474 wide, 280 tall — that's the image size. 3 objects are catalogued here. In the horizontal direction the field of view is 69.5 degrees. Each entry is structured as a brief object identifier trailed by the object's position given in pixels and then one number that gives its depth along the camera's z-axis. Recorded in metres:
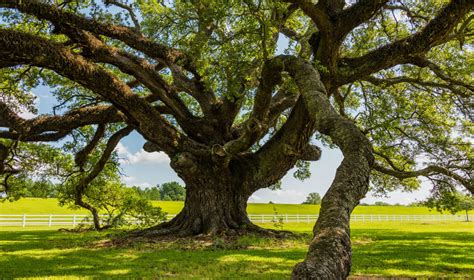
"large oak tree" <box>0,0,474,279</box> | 8.14
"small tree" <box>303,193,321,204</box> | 100.93
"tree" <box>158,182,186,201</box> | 97.43
